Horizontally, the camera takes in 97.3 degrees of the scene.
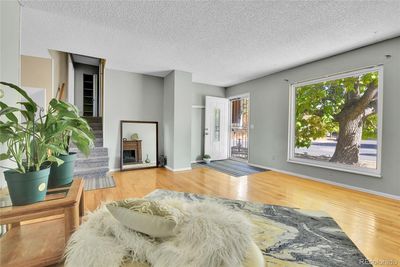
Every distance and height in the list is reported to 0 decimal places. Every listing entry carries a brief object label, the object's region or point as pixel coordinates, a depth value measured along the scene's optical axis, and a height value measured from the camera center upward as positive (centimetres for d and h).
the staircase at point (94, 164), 358 -71
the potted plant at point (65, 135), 119 -4
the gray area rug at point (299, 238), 138 -99
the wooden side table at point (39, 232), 105 -78
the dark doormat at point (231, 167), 416 -93
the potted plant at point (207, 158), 527 -80
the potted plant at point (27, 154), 106 -16
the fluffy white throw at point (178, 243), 62 -45
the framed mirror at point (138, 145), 435 -36
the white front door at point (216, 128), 548 +12
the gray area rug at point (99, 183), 301 -96
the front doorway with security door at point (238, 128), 599 +14
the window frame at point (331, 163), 279 +3
